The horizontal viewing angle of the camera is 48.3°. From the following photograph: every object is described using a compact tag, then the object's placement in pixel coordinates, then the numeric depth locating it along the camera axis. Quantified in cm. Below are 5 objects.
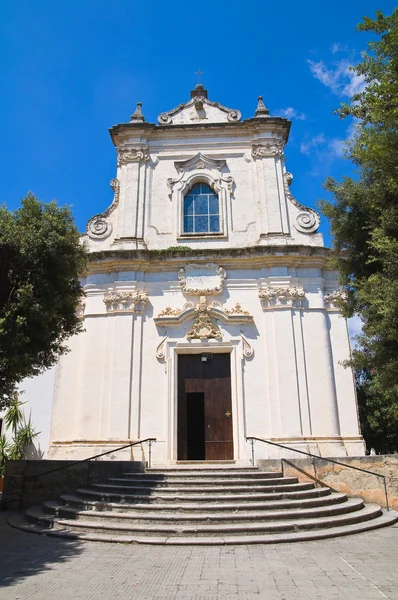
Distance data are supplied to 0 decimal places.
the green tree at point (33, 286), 803
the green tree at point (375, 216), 715
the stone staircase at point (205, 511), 787
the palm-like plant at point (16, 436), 1344
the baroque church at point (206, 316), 1309
